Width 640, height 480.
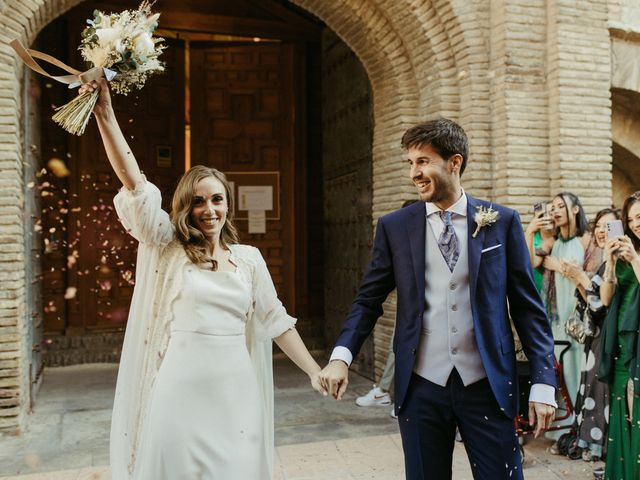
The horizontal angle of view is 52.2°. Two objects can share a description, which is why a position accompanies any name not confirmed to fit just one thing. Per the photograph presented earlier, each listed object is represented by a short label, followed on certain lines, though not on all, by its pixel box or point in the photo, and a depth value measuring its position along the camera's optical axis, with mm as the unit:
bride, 2609
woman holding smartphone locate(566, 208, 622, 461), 4590
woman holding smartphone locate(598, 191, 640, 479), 3949
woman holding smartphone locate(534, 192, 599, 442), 5395
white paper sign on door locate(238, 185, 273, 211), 10852
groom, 2629
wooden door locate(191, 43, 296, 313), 10695
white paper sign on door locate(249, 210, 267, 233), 10922
